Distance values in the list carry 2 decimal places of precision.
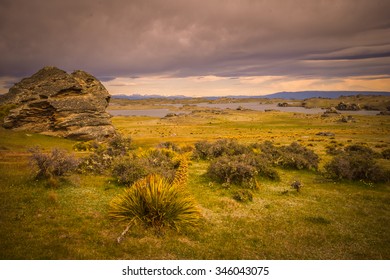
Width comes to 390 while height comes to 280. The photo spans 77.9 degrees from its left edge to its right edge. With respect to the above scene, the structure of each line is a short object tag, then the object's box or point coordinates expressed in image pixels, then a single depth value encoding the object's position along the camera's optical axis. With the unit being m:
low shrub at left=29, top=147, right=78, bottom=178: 13.35
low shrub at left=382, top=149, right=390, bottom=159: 29.65
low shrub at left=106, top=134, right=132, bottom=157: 23.46
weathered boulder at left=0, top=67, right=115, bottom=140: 30.83
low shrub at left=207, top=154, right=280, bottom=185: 16.79
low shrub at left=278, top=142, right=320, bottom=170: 22.27
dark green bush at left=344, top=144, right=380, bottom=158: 30.16
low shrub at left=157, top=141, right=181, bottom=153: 28.76
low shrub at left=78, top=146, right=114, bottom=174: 17.12
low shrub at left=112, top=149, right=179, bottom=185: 14.85
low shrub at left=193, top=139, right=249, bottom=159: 25.64
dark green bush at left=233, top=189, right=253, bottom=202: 13.72
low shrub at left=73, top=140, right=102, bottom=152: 26.92
